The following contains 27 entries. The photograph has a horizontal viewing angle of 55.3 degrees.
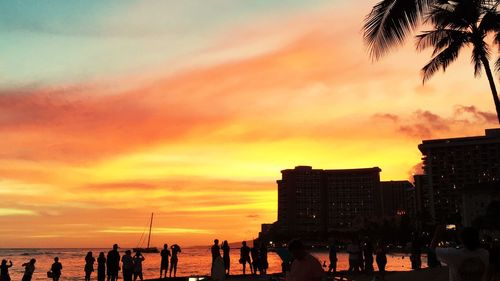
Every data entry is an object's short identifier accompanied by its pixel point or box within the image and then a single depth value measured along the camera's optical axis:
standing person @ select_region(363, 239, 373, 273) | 23.56
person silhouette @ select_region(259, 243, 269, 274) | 21.64
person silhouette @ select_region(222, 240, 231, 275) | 20.67
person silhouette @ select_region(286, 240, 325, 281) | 5.70
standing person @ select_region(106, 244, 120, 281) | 19.08
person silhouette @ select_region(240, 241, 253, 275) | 22.31
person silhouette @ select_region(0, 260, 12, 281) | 18.84
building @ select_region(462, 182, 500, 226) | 102.25
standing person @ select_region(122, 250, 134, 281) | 18.81
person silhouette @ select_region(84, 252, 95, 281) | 21.19
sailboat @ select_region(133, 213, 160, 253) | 168.75
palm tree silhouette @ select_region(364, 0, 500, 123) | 8.61
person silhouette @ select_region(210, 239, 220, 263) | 18.72
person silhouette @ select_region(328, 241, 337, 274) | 23.53
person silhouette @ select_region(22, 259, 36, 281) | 18.42
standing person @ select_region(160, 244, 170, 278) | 21.78
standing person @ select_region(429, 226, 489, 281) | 5.12
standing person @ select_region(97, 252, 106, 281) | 19.86
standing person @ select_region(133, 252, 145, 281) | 20.58
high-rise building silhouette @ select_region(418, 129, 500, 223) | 171.12
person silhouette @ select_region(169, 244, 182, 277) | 21.52
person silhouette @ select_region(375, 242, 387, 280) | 22.14
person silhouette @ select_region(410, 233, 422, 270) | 25.85
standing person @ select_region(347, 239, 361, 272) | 23.16
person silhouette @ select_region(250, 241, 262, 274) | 22.95
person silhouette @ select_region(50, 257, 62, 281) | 20.16
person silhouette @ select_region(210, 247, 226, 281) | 13.79
